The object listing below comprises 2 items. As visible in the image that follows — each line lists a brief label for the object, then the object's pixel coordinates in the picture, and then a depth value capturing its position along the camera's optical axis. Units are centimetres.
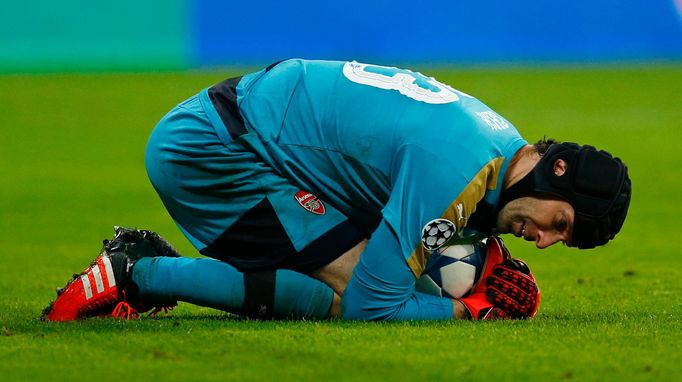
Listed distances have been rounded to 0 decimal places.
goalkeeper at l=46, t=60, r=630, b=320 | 1059
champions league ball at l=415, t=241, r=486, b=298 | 1160
